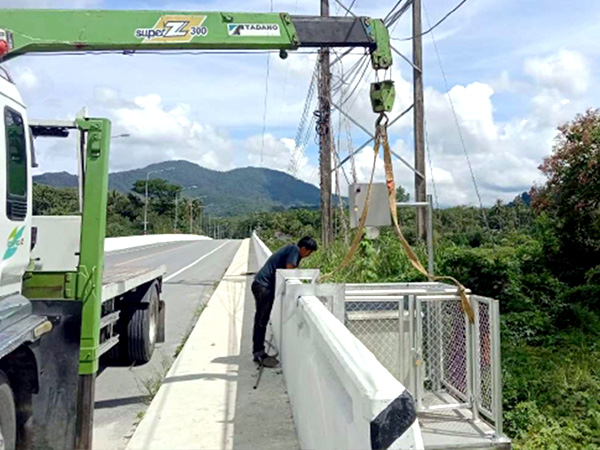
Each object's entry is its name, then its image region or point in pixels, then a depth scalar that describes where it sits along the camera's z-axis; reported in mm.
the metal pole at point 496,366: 5434
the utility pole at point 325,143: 18938
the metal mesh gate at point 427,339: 5930
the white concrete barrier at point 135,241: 34250
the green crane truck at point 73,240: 4156
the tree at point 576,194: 13078
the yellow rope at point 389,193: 5723
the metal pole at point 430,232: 8109
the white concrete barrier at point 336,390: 2264
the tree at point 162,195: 95700
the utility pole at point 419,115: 12617
